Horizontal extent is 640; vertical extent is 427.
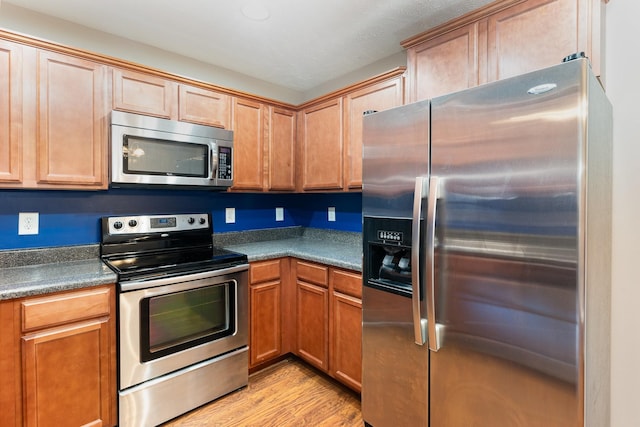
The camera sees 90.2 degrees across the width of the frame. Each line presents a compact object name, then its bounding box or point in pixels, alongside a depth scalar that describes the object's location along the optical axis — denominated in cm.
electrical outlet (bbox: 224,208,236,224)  291
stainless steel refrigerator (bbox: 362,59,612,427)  110
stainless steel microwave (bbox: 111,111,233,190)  201
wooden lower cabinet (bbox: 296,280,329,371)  230
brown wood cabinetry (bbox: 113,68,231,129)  208
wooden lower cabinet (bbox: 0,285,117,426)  152
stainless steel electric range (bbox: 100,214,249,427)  180
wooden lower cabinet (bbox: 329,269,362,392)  207
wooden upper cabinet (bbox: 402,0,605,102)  142
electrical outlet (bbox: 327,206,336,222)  310
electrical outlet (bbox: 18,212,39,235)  200
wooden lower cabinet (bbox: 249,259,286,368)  238
